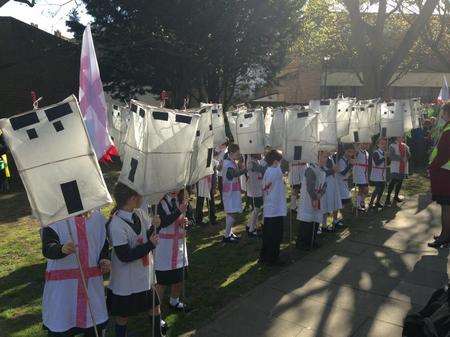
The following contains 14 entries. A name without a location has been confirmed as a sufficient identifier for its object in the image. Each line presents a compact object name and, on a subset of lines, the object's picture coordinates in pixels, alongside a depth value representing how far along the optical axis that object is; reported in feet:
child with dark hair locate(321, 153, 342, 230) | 31.14
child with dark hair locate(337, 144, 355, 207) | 34.36
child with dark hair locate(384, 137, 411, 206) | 38.68
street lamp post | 115.96
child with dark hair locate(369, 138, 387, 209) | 37.47
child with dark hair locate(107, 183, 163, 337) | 14.88
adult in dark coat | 25.90
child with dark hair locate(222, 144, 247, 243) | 29.81
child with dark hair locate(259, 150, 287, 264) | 24.97
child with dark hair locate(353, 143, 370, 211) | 37.22
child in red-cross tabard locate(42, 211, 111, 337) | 13.79
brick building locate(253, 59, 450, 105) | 203.21
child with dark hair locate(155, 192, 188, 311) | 19.34
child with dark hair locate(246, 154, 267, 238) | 31.54
